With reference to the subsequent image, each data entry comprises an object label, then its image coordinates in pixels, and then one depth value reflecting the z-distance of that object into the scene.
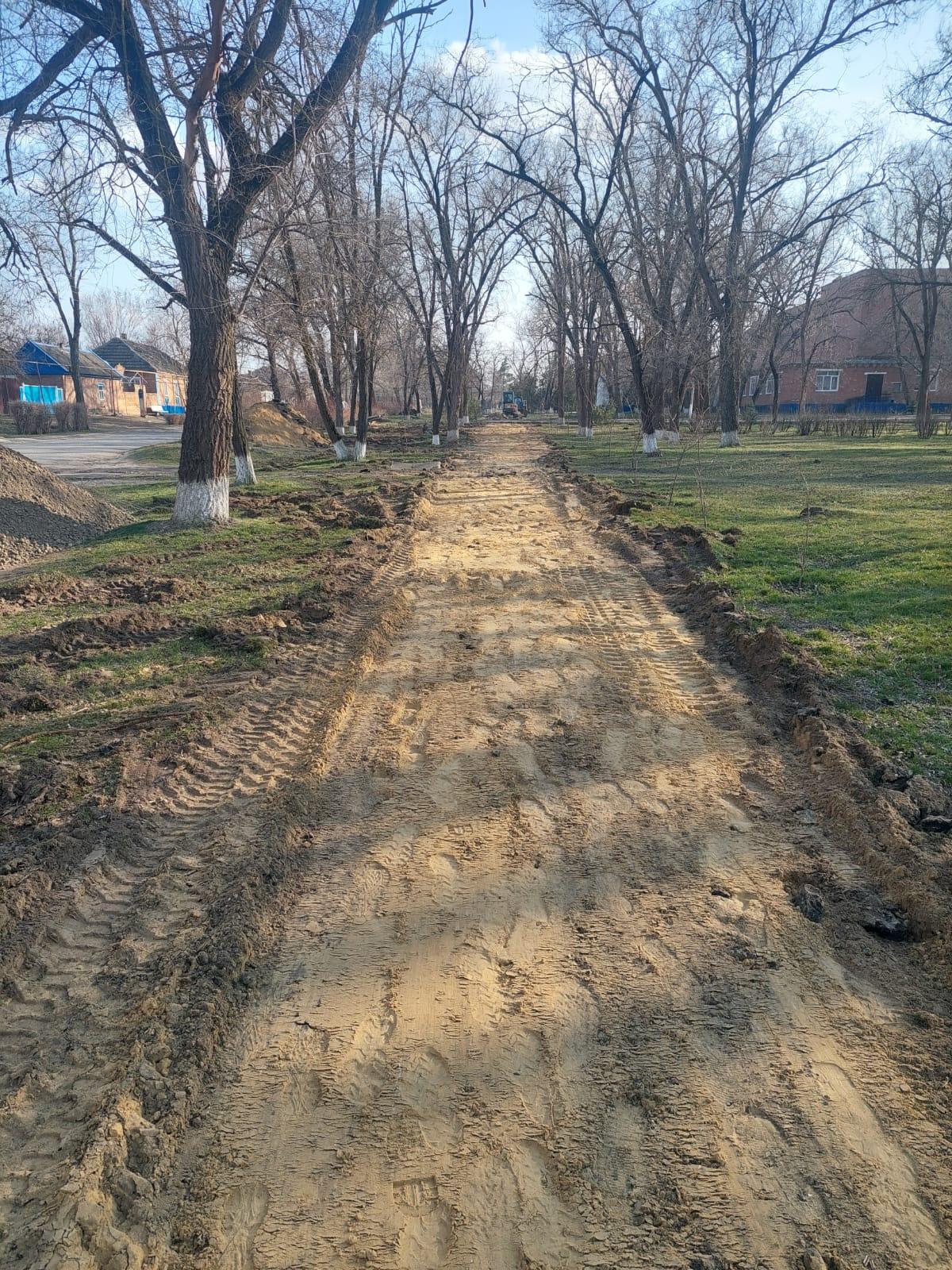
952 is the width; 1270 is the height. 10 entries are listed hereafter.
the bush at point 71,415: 42.03
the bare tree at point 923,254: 31.64
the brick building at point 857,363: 55.25
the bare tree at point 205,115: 10.13
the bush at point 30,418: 38.69
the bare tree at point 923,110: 19.19
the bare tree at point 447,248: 29.20
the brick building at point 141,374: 65.75
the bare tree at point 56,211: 10.51
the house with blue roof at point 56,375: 54.69
